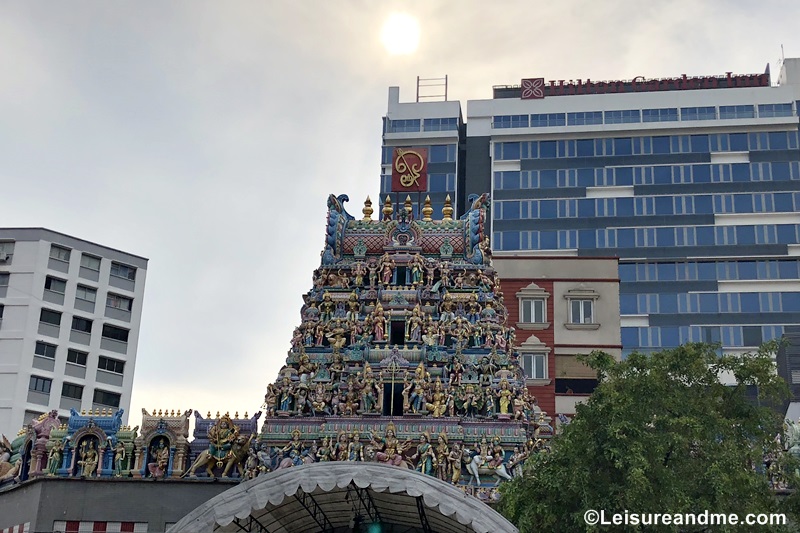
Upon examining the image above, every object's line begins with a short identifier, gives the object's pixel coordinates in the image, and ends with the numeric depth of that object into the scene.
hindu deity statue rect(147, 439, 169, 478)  40.38
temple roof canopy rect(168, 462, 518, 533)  30.39
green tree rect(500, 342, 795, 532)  28.94
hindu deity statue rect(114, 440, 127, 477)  40.59
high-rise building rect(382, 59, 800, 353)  82.88
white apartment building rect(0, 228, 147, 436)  72.06
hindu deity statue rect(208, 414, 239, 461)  40.34
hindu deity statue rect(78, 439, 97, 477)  40.44
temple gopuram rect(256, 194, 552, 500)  38.59
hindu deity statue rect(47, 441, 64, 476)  40.50
